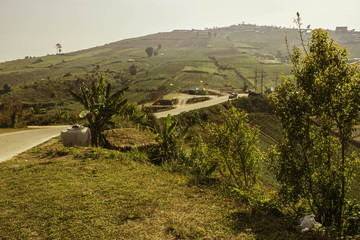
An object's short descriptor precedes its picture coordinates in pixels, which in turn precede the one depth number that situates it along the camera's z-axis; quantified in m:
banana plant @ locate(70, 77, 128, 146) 14.40
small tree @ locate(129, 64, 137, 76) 123.44
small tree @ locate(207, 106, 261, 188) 11.97
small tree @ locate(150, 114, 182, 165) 14.52
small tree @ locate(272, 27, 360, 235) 7.94
